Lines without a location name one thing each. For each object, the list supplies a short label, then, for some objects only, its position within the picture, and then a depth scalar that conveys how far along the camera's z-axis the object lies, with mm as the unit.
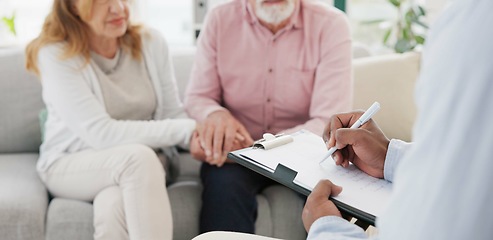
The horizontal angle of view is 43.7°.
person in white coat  650
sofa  1862
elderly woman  1854
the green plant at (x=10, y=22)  2805
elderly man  2098
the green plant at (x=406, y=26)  2875
